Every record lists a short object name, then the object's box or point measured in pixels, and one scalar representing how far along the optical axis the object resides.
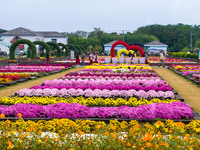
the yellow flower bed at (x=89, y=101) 9.23
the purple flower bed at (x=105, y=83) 13.15
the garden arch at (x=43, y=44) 39.46
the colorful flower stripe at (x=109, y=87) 11.49
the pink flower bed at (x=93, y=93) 10.49
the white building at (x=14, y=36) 71.44
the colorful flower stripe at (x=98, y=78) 15.63
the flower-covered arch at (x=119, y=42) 35.39
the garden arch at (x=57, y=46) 45.50
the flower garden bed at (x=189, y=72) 17.16
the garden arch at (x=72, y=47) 52.22
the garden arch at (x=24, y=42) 35.78
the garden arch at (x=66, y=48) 49.49
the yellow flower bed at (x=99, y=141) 4.49
